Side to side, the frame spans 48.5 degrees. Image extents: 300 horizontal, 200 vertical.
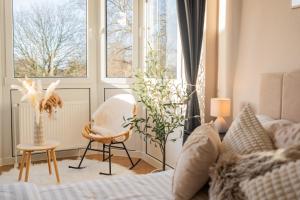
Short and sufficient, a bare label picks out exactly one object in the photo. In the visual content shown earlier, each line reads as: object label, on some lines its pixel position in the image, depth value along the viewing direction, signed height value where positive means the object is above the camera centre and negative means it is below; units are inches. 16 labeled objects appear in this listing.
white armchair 149.8 -21.0
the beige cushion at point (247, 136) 63.7 -12.0
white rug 136.9 -43.0
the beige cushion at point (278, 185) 42.3 -14.4
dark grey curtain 123.5 +12.5
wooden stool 121.2 -27.0
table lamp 110.3 -11.3
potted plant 129.6 -10.4
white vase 125.5 -22.3
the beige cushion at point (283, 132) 65.6 -11.6
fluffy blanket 50.4 -14.7
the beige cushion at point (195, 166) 58.1 -16.0
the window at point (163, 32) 149.4 +20.8
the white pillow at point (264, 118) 87.8 -11.3
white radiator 160.9 -24.6
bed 64.4 -23.5
